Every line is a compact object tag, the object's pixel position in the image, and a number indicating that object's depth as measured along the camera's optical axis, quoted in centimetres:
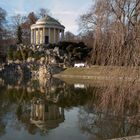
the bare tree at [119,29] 965
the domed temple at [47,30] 6806
